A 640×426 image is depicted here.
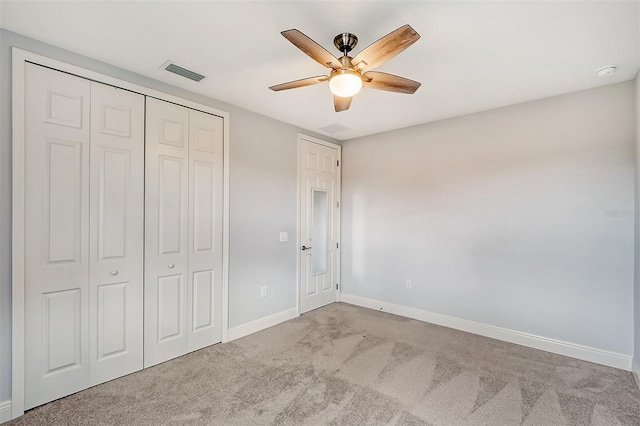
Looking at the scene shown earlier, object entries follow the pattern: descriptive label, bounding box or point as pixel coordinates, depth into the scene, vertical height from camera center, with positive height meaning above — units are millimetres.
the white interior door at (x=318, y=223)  4098 -157
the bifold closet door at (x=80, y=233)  2062 -164
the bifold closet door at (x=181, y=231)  2641 -181
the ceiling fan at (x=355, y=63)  1579 +932
